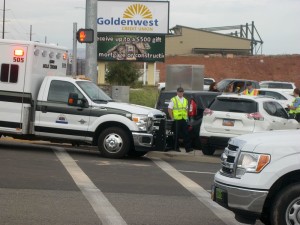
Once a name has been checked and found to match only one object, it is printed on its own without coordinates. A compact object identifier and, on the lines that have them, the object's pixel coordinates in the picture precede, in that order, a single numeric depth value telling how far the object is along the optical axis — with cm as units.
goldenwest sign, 3716
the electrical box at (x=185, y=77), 3095
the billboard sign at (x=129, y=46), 3694
